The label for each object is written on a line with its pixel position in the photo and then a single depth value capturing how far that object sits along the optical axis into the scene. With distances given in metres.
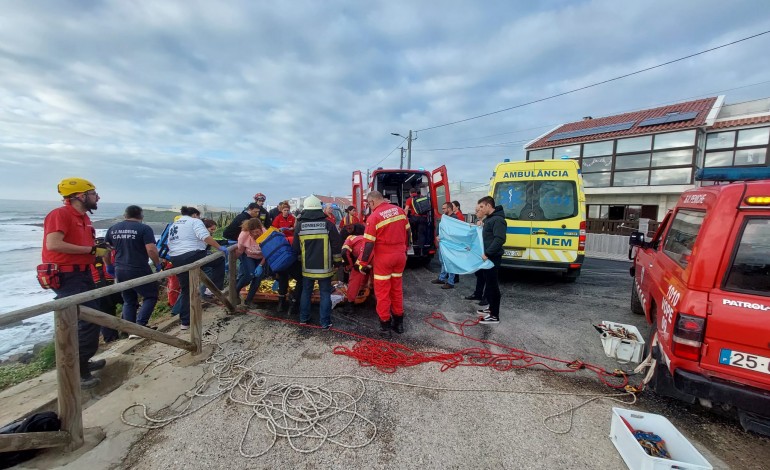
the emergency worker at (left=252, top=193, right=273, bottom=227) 6.89
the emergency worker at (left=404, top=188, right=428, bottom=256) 7.88
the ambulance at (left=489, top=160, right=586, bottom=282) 6.23
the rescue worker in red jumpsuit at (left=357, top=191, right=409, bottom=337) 4.01
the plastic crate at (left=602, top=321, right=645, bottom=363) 3.42
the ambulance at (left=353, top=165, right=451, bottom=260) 8.16
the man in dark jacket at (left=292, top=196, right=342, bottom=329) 4.11
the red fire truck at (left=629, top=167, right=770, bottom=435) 2.07
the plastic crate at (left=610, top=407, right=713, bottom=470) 1.89
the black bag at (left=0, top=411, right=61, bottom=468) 2.02
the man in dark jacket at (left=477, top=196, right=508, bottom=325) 4.50
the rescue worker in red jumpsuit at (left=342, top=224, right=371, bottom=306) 4.80
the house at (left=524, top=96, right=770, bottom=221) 14.43
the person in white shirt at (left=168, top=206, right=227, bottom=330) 4.31
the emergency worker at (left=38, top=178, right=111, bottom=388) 2.95
